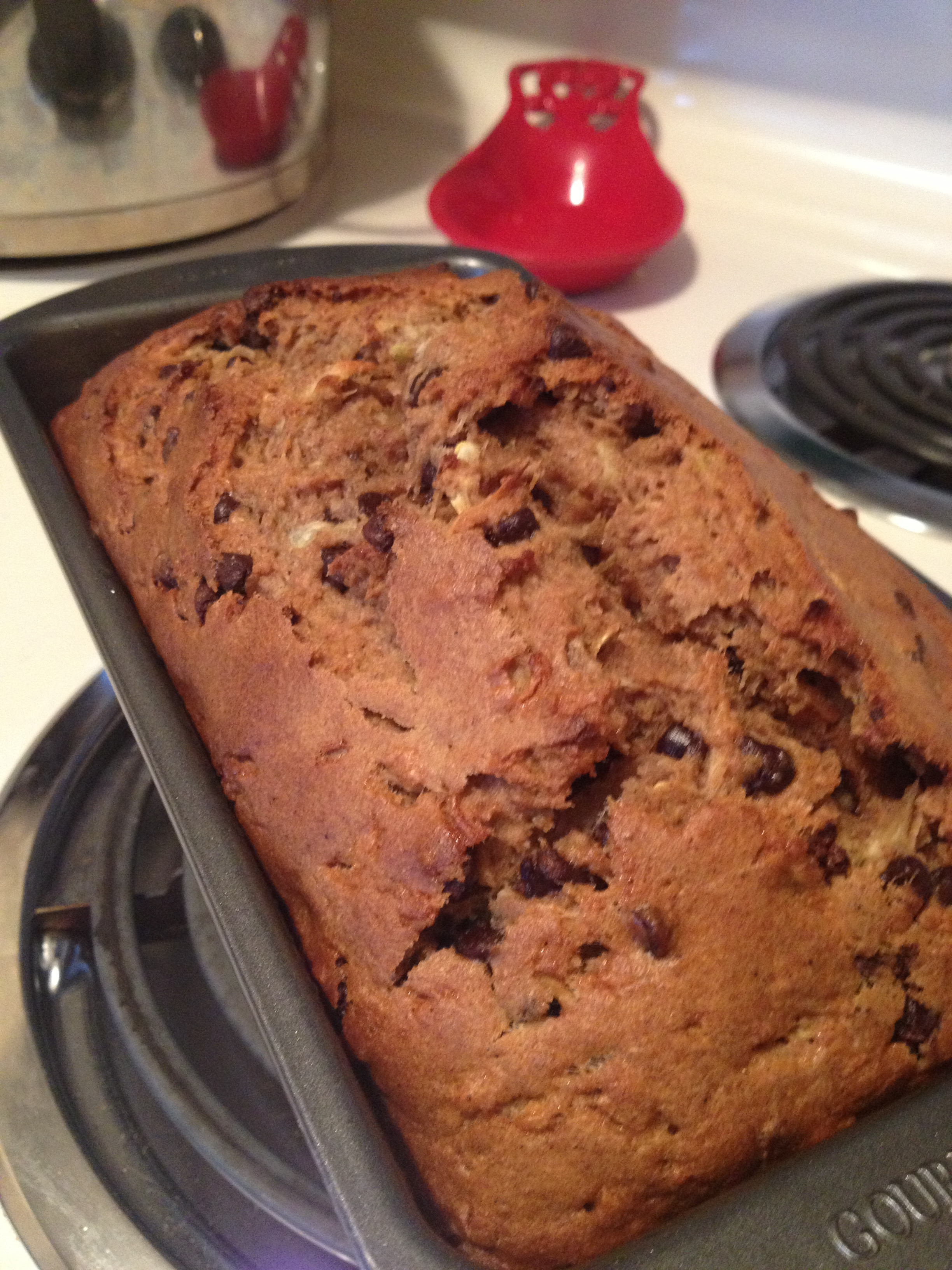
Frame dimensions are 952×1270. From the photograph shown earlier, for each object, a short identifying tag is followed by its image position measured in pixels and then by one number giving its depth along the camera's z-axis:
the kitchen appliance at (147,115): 0.36
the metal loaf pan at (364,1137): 0.15
